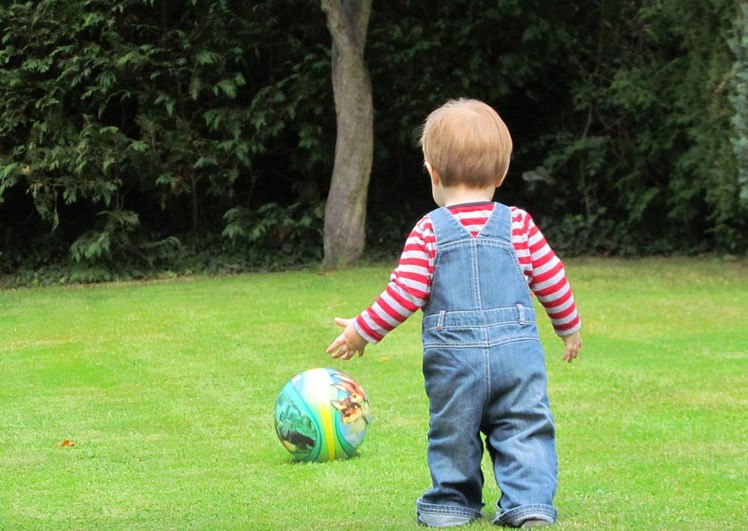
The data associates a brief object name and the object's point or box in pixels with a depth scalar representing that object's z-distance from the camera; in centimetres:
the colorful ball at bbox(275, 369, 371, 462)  1241
